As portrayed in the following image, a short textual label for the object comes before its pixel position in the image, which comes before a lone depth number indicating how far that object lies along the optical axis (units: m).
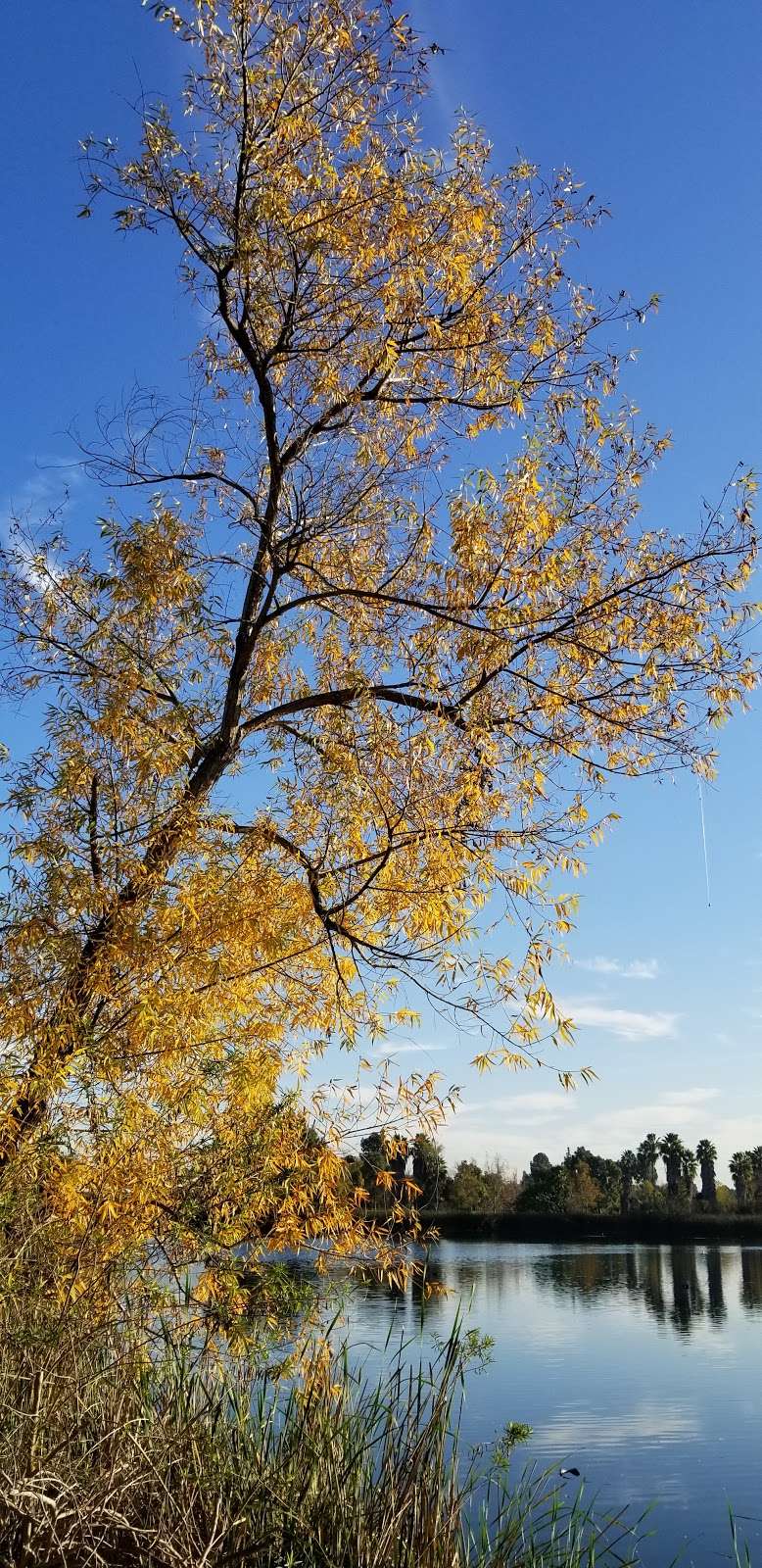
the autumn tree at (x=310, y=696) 5.57
